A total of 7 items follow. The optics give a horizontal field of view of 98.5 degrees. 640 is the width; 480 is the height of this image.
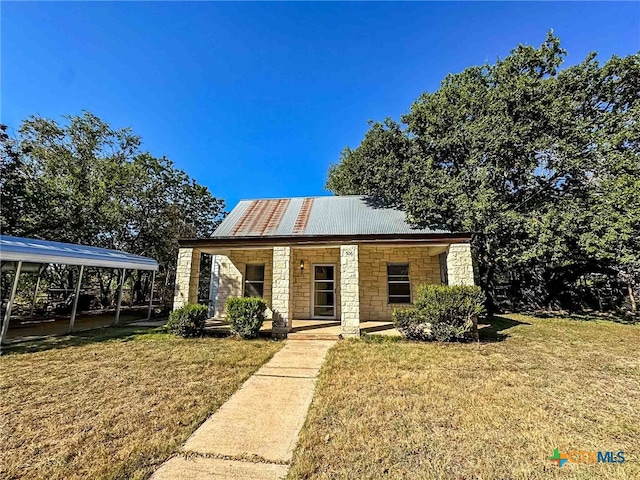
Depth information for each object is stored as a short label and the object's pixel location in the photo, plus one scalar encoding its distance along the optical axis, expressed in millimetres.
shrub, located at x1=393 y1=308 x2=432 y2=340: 7469
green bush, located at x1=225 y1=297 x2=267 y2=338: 7844
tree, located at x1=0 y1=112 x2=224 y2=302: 13062
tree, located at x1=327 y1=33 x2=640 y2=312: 9445
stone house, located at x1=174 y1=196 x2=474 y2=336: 8414
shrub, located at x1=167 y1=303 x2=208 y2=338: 7930
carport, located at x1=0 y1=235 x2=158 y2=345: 6977
